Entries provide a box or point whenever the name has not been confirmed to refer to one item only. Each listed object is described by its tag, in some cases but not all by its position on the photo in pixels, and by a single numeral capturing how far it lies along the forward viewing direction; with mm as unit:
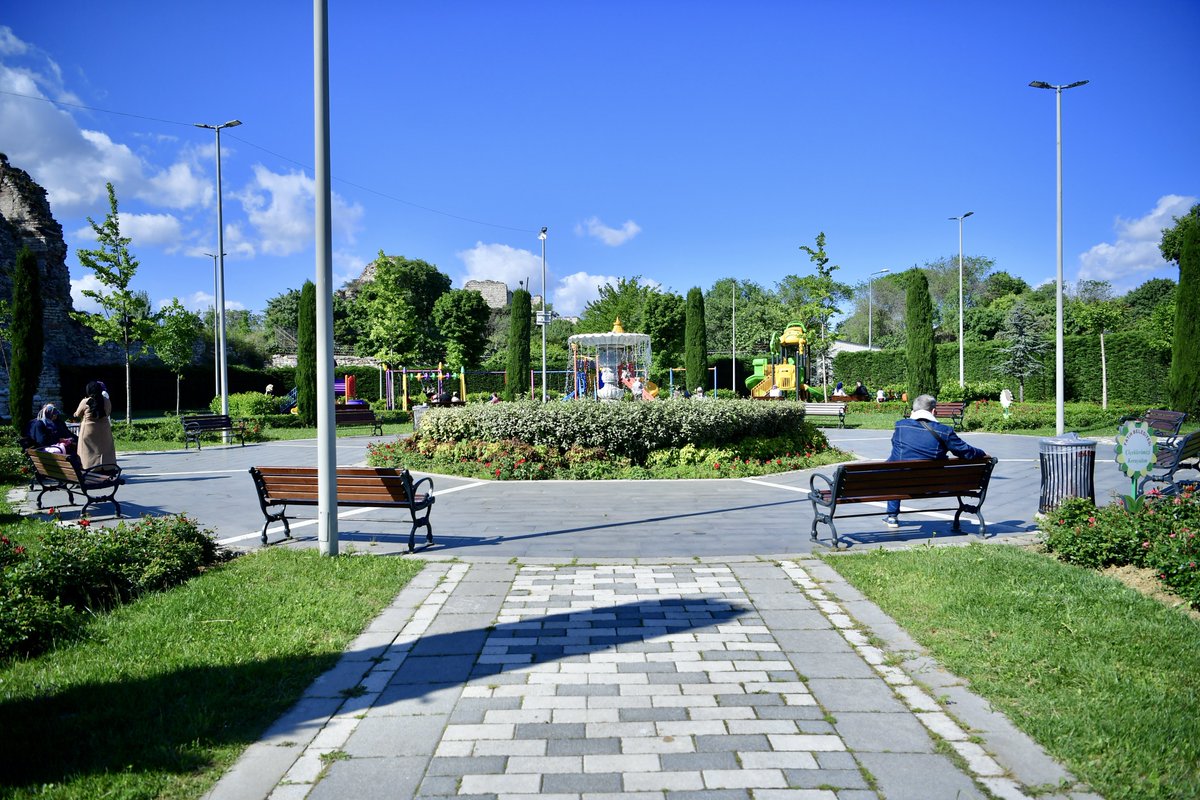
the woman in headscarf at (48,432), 11734
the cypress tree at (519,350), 34281
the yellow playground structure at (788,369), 37125
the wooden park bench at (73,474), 9422
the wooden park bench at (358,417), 22531
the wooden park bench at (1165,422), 14635
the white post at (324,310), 6965
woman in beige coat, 10258
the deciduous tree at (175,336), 24219
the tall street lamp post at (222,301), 21953
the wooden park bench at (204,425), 19219
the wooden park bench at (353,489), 7594
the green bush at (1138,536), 5574
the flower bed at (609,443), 12906
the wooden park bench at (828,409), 22344
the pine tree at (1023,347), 33188
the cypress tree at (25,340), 21016
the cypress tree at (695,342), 36031
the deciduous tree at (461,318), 59809
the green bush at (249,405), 27188
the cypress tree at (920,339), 28688
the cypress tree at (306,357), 26156
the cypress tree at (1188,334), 21375
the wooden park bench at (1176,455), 9594
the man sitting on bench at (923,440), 7977
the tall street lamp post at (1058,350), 18109
